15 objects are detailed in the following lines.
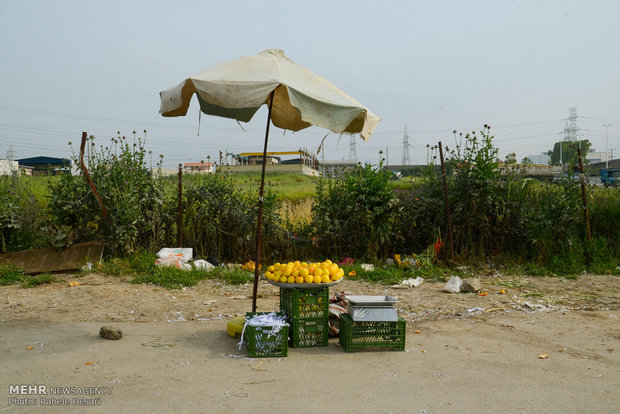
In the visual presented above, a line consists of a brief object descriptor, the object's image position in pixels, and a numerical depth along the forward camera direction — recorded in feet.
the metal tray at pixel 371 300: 15.23
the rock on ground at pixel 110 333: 15.33
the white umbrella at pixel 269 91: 13.98
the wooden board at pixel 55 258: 26.27
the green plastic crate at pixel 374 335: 14.97
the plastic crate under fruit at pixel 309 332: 15.19
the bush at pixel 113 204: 27.14
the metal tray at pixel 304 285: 14.92
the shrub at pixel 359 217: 29.19
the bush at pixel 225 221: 29.04
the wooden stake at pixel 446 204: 28.30
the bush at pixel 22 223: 27.86
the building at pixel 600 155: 277.44
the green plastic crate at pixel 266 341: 14.15
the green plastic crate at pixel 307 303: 15.08
